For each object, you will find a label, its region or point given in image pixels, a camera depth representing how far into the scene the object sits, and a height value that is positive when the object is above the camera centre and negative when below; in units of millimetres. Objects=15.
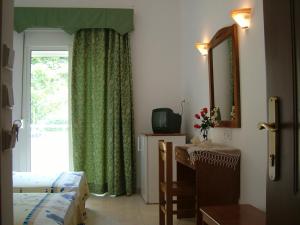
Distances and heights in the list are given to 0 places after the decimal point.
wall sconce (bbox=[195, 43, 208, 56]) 3472 +798
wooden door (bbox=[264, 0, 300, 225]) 926 +67
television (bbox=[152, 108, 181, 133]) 4156 +5
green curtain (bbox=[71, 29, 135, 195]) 4508 +166
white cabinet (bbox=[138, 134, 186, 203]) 4051 -485
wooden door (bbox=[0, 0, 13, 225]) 1063 +49
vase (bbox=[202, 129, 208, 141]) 3211 -139
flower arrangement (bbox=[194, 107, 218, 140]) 3111 +1
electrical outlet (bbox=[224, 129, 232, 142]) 2862 -126
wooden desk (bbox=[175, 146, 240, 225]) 2521 -502
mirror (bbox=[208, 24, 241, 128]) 2699 +409
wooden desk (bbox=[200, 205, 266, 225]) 1894 -589
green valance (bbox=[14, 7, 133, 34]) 4469 +1450
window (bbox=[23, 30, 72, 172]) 4664 +314
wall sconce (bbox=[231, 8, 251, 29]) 2426 +794
